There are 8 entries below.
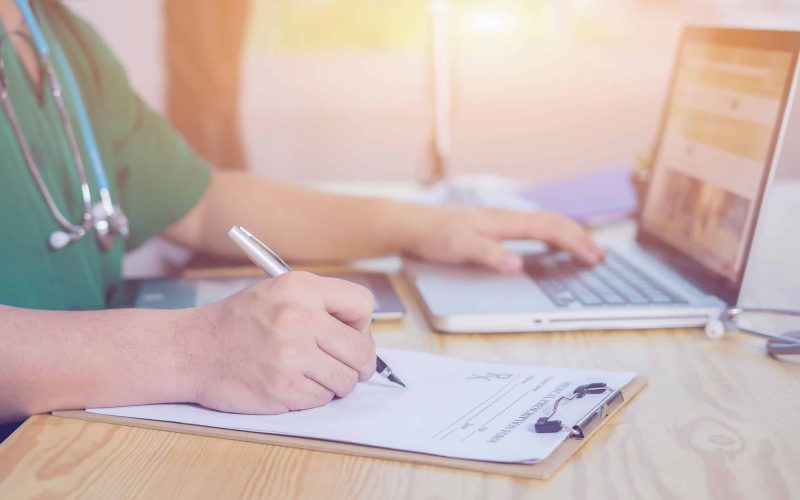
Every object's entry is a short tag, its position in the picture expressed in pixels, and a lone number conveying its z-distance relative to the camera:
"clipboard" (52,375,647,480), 0.61
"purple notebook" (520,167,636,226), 1.42
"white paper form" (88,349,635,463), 0.64
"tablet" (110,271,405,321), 0.98
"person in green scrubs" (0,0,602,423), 0.69
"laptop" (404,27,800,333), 0.92
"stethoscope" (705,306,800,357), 0.85
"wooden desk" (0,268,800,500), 0.59
